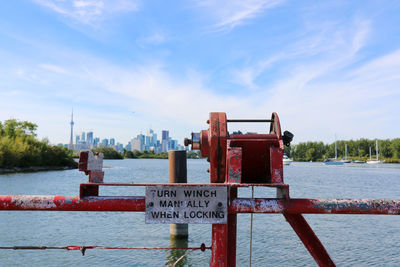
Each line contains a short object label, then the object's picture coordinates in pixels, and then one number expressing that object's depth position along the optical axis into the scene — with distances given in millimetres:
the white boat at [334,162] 124062
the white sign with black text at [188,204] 2695
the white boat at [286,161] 113375
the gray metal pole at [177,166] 9352
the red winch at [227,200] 2709
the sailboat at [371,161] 124688
